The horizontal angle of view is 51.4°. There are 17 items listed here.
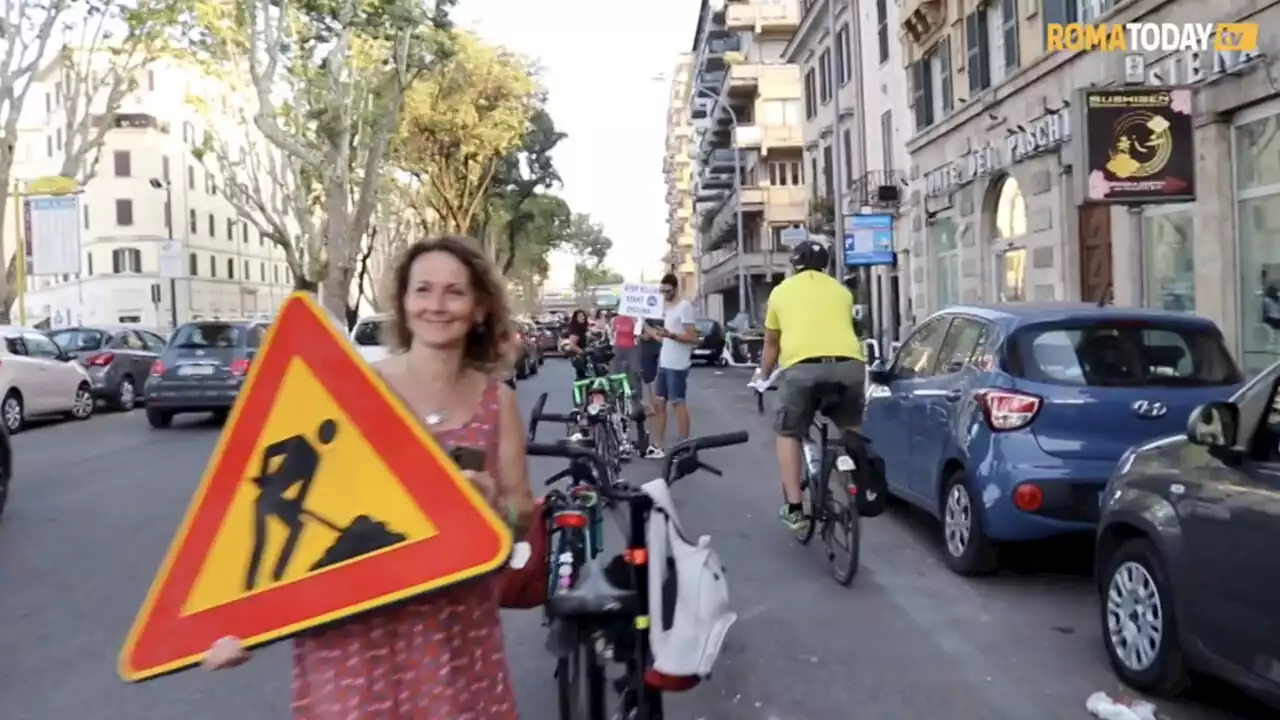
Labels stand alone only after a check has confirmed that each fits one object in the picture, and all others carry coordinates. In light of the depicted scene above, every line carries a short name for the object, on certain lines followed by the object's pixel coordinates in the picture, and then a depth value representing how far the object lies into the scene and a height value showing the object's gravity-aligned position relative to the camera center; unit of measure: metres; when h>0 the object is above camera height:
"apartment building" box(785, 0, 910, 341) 31.75 +5.60
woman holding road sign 2.54 -0.47
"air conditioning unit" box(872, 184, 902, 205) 31.39 +3.19
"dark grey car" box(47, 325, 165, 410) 22.14 +0.03
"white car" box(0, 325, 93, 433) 17.95 -0.31
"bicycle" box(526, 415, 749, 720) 3.59 -0.80
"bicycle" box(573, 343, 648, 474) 10.73 -0.54
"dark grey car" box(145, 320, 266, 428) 17.89 -0.27
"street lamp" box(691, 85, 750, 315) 52.75 +5.06
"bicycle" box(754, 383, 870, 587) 7.00 -0.86
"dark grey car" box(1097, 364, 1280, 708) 4.25 -0.83
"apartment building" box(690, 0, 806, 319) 54.56 +8.22
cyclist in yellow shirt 7.49 -0.13
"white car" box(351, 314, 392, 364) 17.98 +0.21
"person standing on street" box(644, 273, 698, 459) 12.49 -0.11
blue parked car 6.84 -0.44
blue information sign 27.50 +1.82
